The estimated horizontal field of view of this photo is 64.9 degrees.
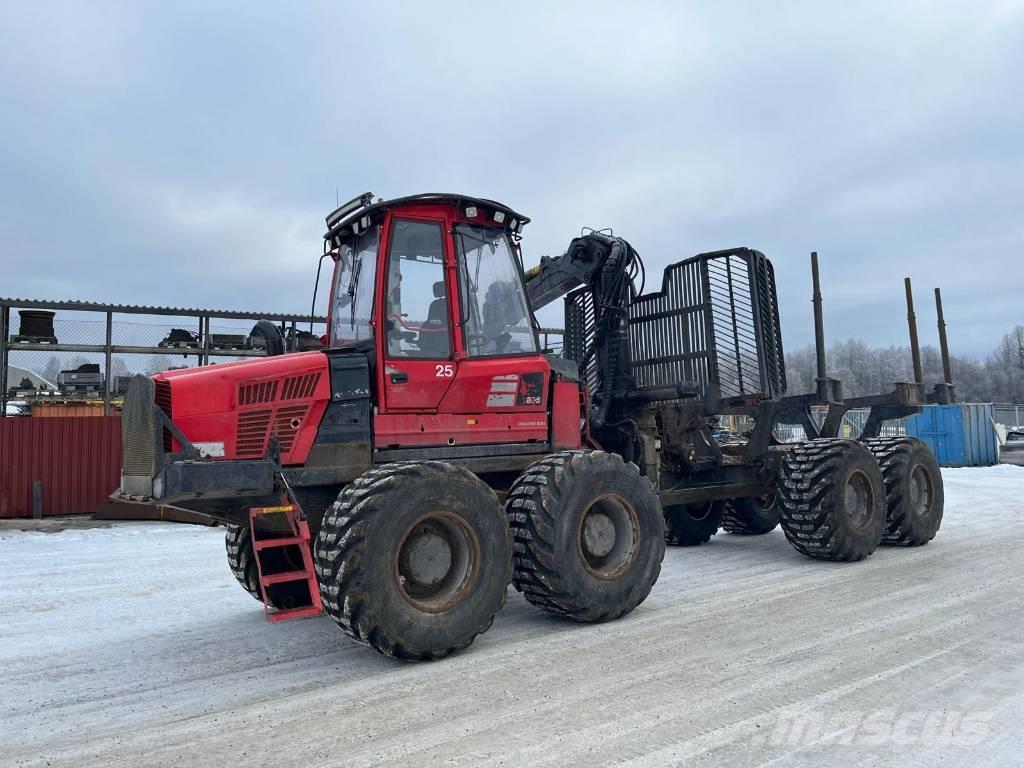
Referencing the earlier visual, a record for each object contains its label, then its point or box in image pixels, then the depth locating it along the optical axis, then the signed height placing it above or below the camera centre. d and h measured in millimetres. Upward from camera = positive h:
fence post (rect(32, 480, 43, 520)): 14547 -537
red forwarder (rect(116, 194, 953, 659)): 5250 -40
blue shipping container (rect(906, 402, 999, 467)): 28234 -148
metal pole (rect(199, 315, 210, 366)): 16875 +2767
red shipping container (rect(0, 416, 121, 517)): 14531 +150
